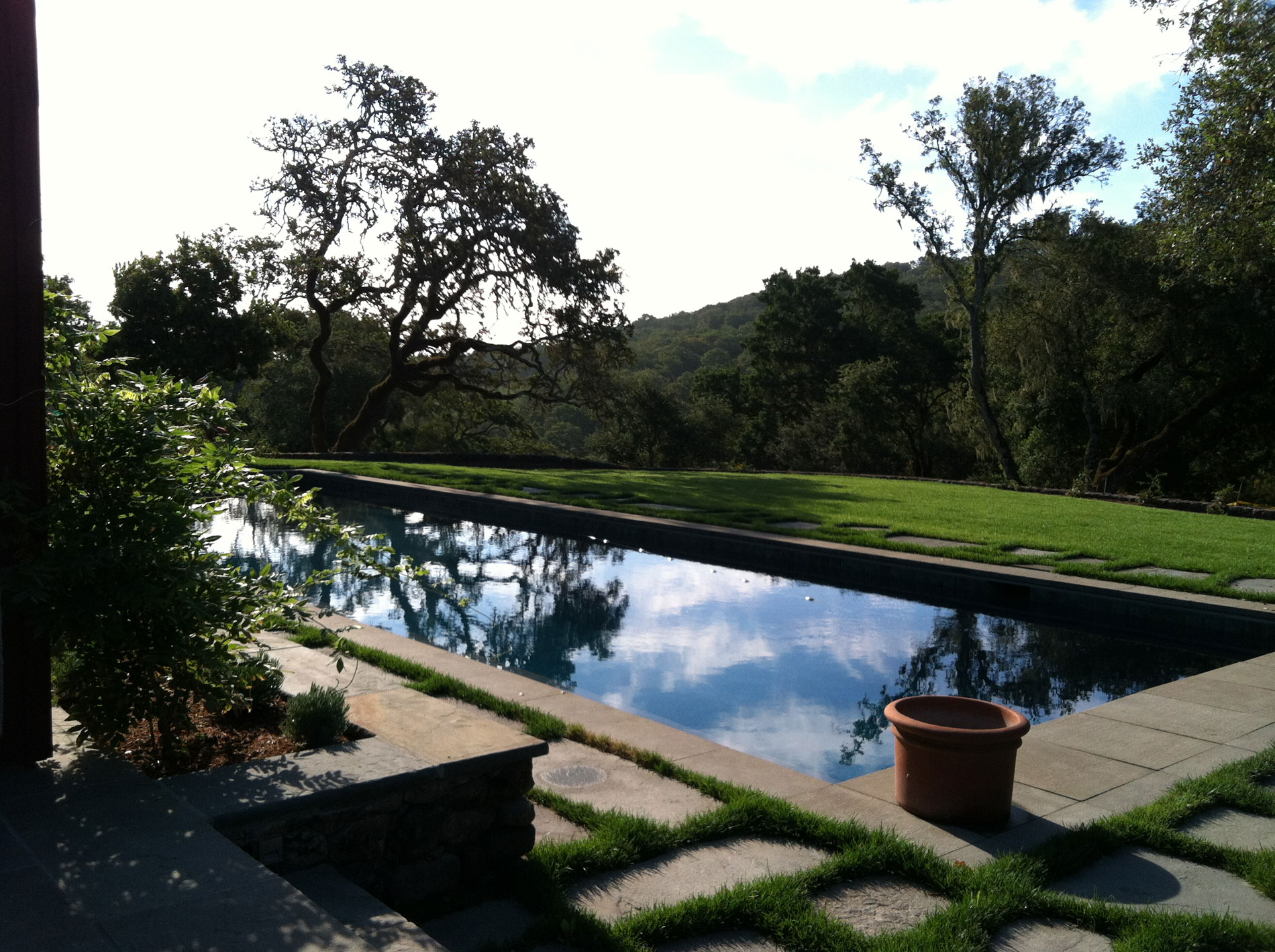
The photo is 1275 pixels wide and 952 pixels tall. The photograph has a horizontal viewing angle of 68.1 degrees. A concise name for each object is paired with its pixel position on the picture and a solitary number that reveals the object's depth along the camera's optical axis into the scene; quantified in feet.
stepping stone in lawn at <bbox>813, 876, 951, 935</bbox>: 8.59
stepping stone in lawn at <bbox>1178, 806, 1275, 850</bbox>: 10.43
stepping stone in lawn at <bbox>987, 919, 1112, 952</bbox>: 8.30
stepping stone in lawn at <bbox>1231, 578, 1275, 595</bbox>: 24.49
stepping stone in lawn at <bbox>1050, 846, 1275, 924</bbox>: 9.00
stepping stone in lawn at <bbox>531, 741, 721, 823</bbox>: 11.01
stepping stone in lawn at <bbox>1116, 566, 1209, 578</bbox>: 26.35
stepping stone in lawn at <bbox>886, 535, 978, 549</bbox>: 31.40
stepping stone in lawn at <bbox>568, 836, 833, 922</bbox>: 8.89
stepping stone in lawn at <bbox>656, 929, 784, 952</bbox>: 8.16
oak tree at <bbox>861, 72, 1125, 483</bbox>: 64.85
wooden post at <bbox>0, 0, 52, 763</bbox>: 9.41
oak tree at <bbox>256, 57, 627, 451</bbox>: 69.62
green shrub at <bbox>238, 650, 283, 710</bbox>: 10.27
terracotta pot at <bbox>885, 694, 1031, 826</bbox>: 10.81
